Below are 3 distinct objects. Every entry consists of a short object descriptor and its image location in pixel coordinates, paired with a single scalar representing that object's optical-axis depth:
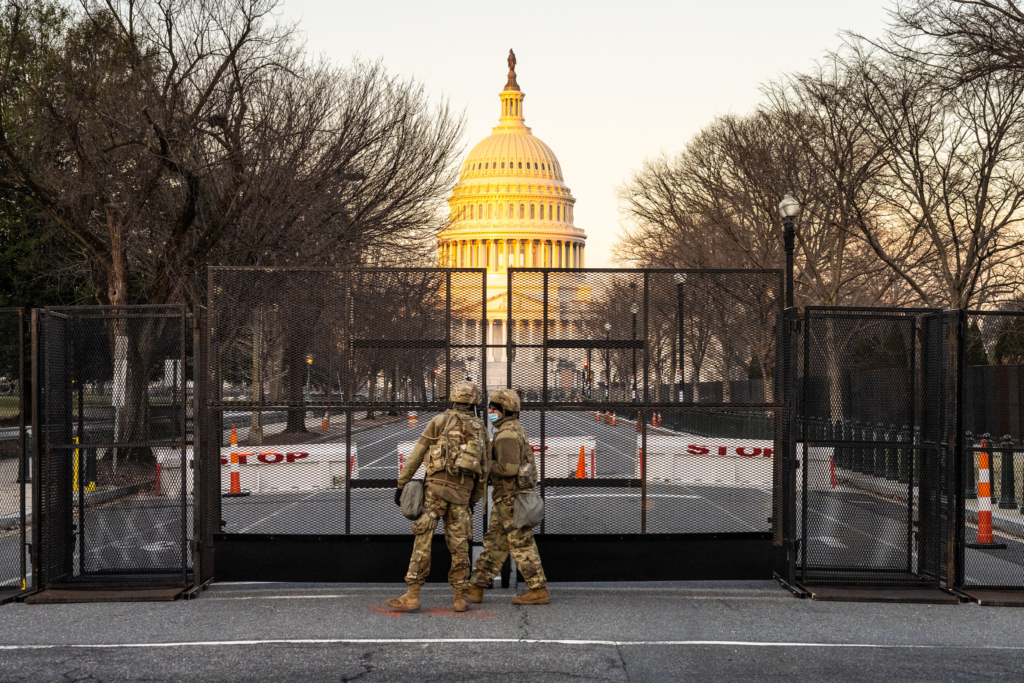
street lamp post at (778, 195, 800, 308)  23.25
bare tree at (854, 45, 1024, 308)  25.36
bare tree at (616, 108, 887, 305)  32.34
